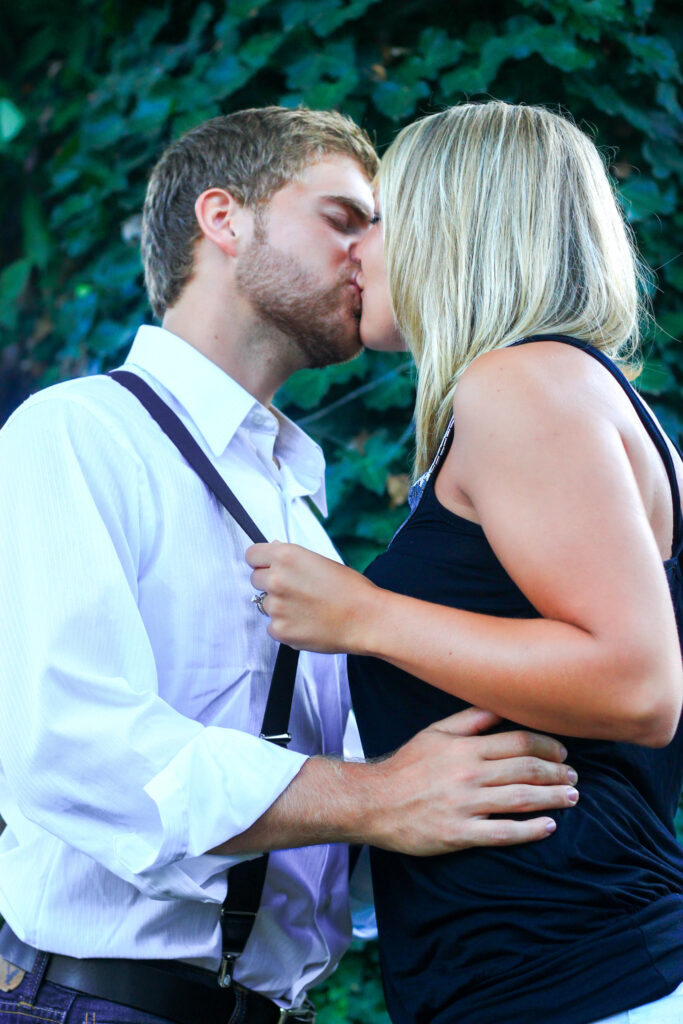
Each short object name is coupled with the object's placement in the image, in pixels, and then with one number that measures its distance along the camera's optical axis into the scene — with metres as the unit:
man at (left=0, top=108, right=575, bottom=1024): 2.74
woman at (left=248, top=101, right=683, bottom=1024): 2.66
